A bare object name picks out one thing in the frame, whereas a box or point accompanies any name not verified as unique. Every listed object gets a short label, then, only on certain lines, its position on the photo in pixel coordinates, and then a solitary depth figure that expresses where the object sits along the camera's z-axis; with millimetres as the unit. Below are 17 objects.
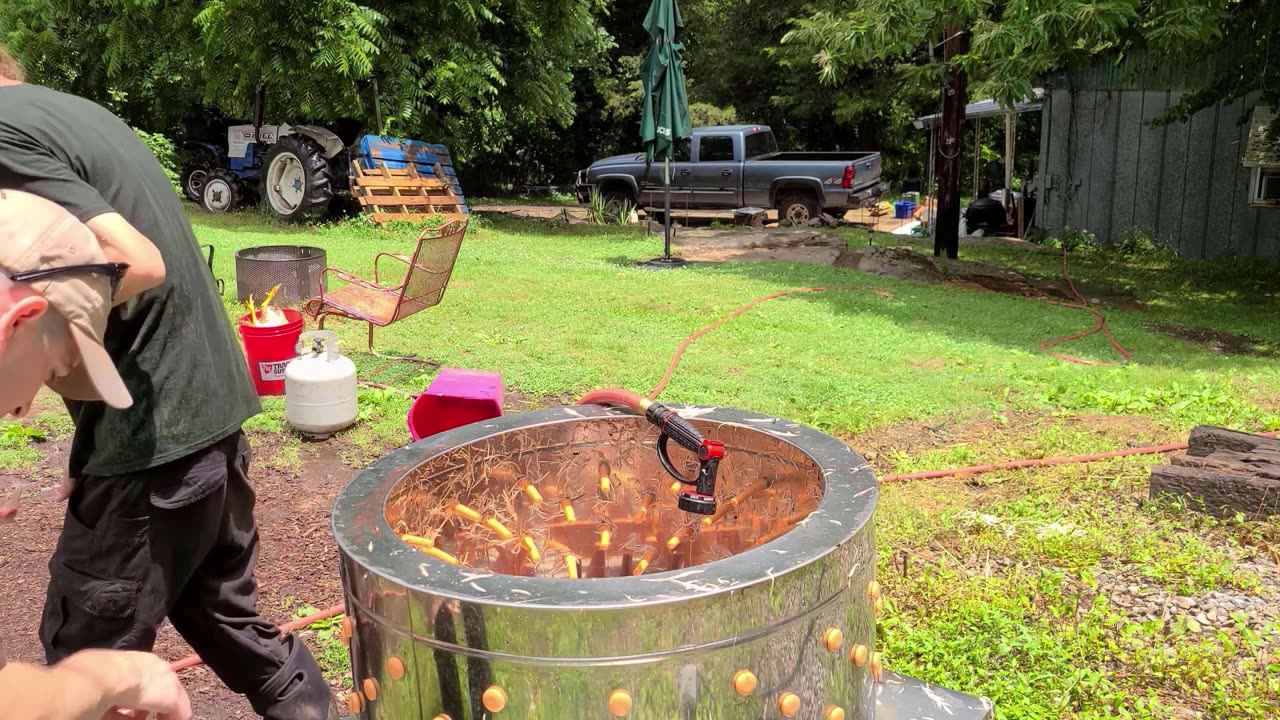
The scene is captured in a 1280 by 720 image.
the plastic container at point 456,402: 3855
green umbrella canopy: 11719
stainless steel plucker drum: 1464
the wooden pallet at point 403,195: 13461
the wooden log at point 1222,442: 4418
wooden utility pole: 12141
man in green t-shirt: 2070
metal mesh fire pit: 7449
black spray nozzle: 1961
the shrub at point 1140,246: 13641
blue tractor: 13672
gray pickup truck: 16859
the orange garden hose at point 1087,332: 6990
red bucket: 5570
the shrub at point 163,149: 16453
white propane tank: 5109
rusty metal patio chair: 6445
